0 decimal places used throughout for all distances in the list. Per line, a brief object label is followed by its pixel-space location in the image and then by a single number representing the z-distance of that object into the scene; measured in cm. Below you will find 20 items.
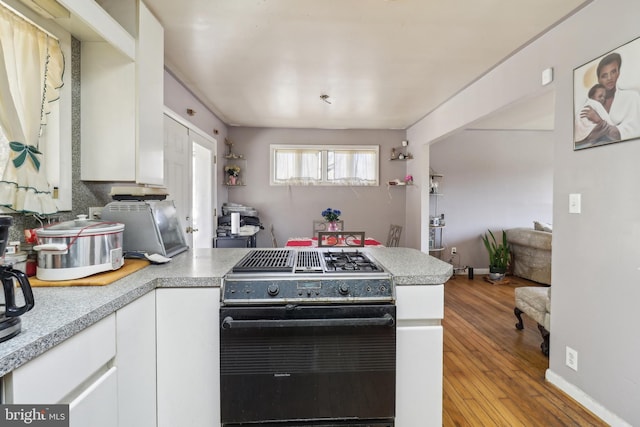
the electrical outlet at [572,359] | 186
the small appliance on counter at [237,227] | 364
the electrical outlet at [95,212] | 167
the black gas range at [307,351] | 126
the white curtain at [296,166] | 504
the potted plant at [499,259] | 457
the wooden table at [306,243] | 355
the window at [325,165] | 504
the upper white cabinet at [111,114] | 162
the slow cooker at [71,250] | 116
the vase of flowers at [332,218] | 386
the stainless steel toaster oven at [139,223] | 155
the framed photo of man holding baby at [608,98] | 152
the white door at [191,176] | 288
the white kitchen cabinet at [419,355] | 135
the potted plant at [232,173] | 473
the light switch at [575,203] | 185
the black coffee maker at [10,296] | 74
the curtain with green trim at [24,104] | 121
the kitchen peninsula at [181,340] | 107
